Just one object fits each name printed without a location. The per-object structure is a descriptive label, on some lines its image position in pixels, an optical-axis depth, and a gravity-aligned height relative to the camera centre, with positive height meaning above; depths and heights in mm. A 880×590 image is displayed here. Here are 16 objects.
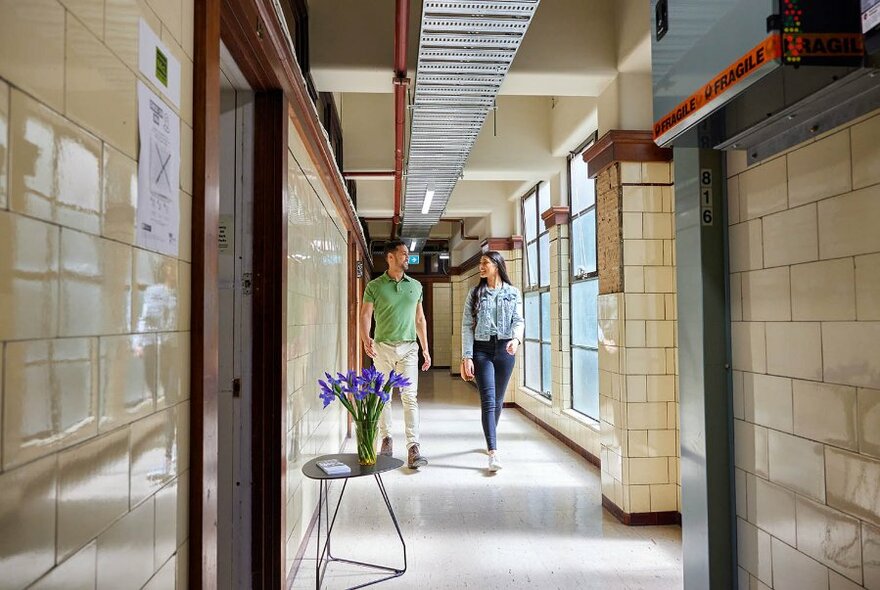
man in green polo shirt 4703 -96
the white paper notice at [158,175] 1000 +274
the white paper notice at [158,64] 1020 +492
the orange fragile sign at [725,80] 1114 +531
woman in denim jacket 4562 -239
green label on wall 1080 +493
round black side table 2455 -694
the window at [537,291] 7141 +338
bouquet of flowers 2658 -392
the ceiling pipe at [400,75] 2801 +1501
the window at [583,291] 5203 +248
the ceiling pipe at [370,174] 6020 +1563
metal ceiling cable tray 2547 +1375
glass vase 2648 -595
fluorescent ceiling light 5859 +1309
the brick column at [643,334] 3443 -114
